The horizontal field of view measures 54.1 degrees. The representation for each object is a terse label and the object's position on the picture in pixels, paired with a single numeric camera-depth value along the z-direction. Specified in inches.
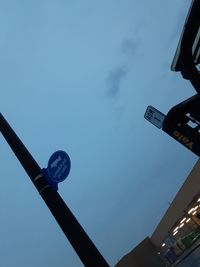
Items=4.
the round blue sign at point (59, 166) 88.7
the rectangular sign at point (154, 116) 125.2
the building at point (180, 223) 795.3
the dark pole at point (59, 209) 70.0
